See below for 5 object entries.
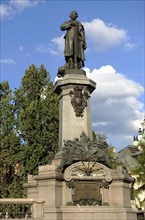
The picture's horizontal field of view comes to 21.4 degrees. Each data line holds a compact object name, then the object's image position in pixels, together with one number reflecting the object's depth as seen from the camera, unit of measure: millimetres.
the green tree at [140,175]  34066
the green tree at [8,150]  30438
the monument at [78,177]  13492
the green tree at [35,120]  30312
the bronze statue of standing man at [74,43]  17234
